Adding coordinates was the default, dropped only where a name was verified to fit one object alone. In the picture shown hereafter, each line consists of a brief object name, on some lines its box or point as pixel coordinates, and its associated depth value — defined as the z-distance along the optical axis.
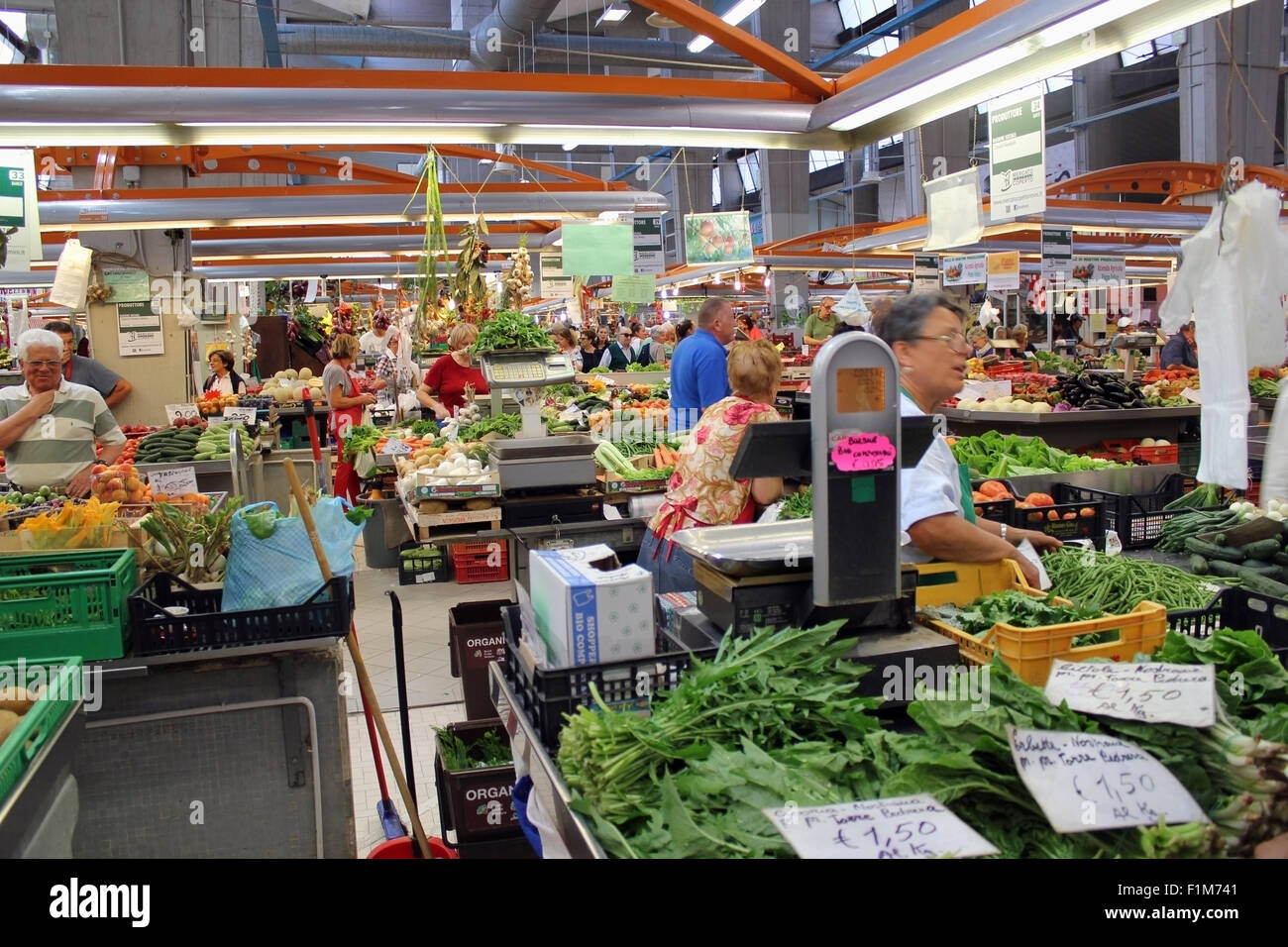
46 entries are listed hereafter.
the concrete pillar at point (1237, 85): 16.25
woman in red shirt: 9.78
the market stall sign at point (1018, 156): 5.06
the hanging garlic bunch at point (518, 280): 9.21
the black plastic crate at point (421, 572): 8.00
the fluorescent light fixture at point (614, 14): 14.29
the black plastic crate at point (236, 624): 3.14
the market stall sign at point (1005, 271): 12.54
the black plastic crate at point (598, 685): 2.23
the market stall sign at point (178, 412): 8.98
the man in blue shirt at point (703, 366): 6.75
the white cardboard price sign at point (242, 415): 9.60
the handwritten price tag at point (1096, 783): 1.70
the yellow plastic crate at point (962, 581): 2.96
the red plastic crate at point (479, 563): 8.05
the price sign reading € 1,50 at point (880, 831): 1.60
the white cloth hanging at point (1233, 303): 3.24
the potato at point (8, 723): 2.22
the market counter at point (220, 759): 3.14
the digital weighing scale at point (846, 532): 2.21
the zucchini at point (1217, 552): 4.12
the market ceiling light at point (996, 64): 3.30
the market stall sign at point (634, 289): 9.70
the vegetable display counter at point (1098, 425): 8.44
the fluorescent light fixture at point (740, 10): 11.58
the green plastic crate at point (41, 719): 1.98
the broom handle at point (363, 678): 3.17
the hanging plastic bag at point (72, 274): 7.37
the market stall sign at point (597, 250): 7.69
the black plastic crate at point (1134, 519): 4.70
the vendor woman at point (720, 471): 4.50
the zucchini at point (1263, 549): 4.09
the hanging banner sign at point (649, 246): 10.52
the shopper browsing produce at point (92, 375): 7.86
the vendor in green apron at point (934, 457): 2.98
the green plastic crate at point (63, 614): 2.97
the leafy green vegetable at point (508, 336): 6.40
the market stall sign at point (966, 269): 14.37
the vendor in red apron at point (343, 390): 10.75
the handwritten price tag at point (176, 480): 5.79
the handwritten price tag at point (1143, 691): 1.95
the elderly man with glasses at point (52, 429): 5.89
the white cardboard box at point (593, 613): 2.26
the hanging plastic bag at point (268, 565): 3.28
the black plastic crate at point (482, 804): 3.48
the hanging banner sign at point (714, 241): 10.08
